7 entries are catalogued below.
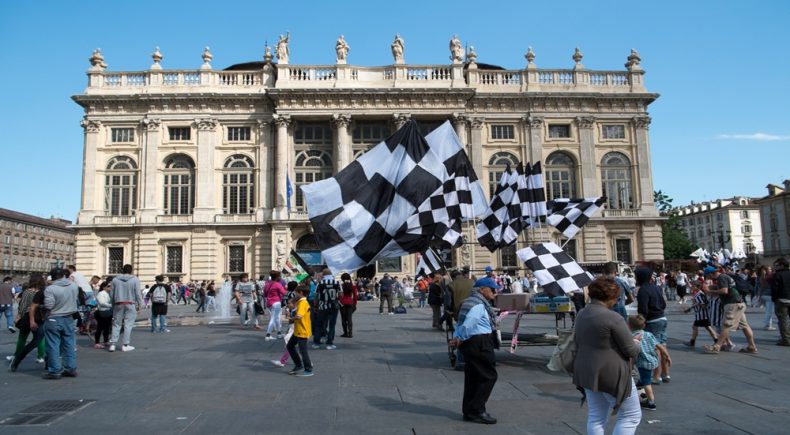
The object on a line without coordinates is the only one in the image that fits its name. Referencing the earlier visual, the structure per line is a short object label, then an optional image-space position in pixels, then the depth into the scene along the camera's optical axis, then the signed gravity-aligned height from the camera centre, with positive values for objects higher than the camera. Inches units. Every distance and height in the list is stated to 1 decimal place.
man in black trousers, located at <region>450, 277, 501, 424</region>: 253.9 -37.6
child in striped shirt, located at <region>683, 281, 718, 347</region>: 458.3 -38.1
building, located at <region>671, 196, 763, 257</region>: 3905.0 +307.7
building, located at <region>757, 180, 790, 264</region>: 3157.0 +262.5
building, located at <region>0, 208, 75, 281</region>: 3120.1 +253.8
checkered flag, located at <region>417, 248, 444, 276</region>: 541.0 +8.9
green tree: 2640.3 +119.7
